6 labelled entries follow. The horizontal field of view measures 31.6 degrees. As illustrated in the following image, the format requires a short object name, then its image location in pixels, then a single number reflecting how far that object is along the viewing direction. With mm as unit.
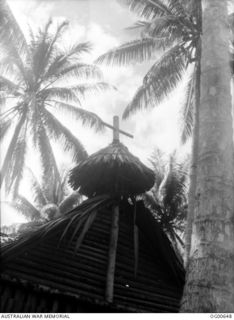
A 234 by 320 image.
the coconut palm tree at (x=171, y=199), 16578
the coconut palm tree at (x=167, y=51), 12258
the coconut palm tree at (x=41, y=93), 14133
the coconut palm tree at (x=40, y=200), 19672
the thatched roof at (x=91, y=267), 5012
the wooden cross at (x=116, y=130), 8633
